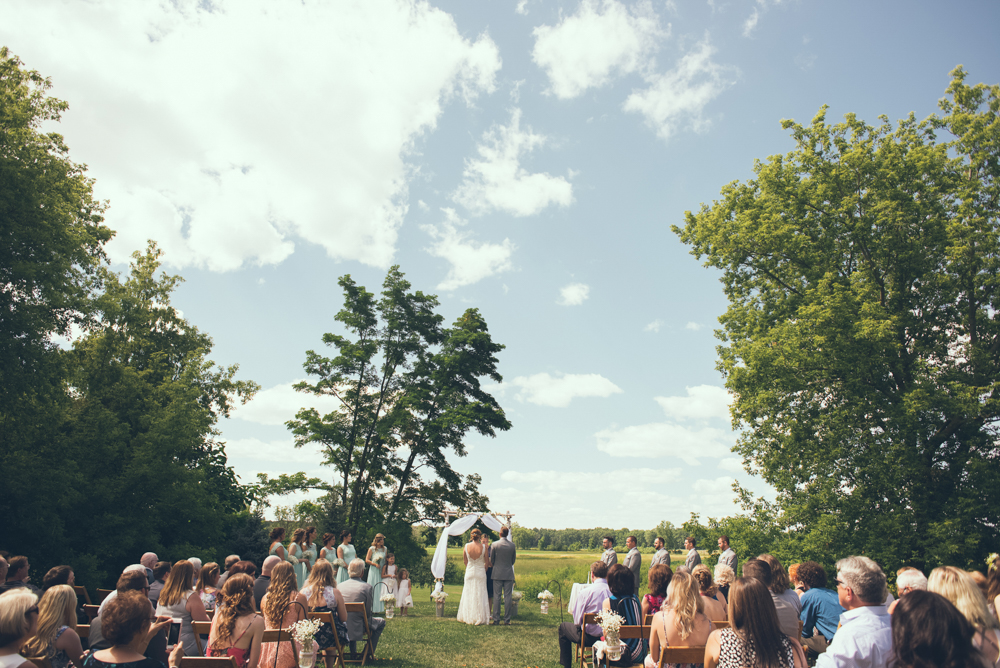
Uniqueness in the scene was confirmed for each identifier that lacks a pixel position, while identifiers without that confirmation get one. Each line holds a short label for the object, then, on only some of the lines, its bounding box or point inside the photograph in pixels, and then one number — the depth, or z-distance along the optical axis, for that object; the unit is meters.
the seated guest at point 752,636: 3.70
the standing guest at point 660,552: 13.13
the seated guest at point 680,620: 4.74
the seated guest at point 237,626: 4.92
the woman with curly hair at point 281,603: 5.39
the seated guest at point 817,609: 6.29
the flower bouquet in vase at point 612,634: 5.57
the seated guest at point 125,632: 3.82
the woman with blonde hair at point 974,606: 3.47
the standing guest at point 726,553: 12.88
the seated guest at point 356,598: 8.62
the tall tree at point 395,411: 28.20
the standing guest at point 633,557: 13.40
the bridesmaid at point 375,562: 14.46
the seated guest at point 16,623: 3.50
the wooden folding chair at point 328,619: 6.94
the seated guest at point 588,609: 7.36
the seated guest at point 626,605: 6.39
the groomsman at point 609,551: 12.50
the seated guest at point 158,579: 7.30
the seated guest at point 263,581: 7.88
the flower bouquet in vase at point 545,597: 14.26
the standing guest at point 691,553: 13.48
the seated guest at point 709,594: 5.98
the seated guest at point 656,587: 6.50
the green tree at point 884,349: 16.88
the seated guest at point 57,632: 4.39
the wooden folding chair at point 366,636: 8.31
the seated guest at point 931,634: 2.82
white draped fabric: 17.23
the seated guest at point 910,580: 4.88
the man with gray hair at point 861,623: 3.50
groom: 13.77
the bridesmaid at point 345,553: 12.92
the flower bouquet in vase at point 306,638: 4.99
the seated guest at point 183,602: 6.29
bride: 13.63
